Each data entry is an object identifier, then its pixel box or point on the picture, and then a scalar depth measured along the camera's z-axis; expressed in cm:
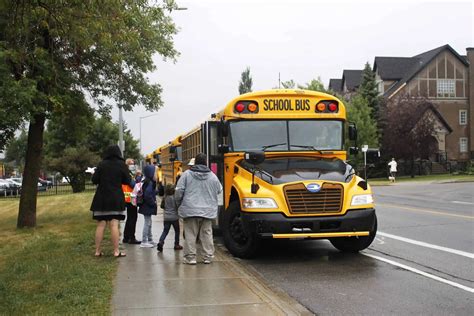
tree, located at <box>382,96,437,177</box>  4100
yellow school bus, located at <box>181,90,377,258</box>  799
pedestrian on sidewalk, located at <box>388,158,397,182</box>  3606
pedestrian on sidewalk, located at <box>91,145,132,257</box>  835
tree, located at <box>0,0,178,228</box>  751
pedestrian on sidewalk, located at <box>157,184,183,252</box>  911
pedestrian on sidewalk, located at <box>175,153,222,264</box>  806
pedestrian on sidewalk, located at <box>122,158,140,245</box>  1013
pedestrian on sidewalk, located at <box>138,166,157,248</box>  965
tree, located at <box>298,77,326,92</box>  4922
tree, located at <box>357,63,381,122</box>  4753
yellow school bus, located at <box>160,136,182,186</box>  2045
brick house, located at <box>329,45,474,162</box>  5241
